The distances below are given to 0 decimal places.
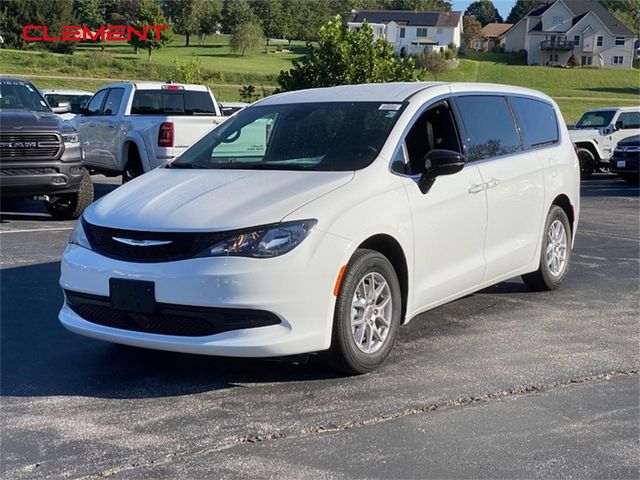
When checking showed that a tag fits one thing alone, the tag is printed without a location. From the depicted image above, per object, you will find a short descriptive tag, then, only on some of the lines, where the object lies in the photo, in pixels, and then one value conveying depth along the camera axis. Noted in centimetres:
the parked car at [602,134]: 2228
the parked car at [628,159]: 1972
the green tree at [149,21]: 7012
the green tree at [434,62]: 7638
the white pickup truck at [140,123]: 1354
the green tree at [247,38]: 7831
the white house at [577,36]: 10038
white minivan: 491
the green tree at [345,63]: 2216
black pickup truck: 1113
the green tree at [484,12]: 16350
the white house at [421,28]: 10569
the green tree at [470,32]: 13112
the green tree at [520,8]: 14212
